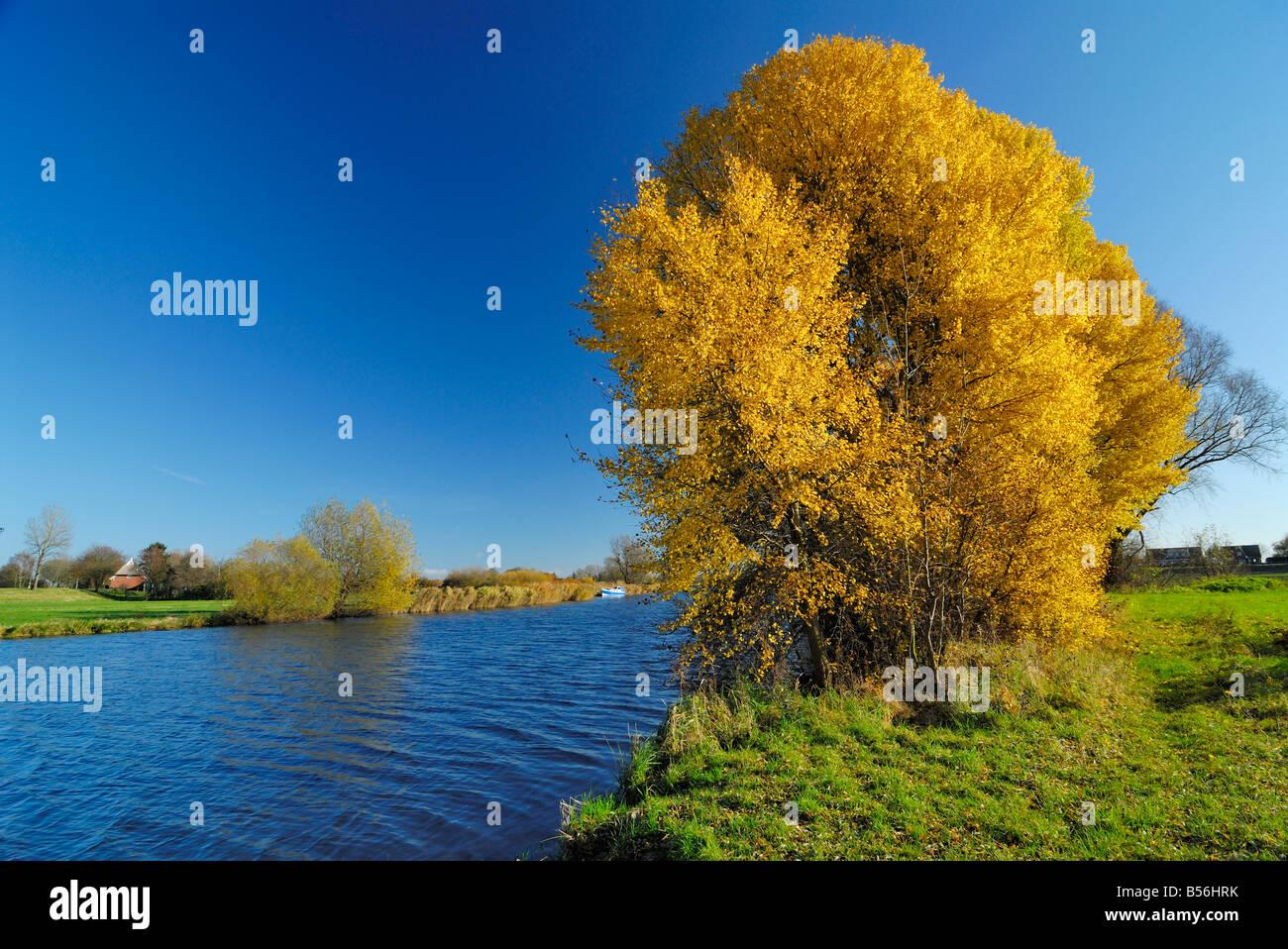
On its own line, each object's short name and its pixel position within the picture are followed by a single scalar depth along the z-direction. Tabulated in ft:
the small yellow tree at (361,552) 155.22
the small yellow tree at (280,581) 136.56
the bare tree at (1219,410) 99.09
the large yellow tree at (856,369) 30.86
